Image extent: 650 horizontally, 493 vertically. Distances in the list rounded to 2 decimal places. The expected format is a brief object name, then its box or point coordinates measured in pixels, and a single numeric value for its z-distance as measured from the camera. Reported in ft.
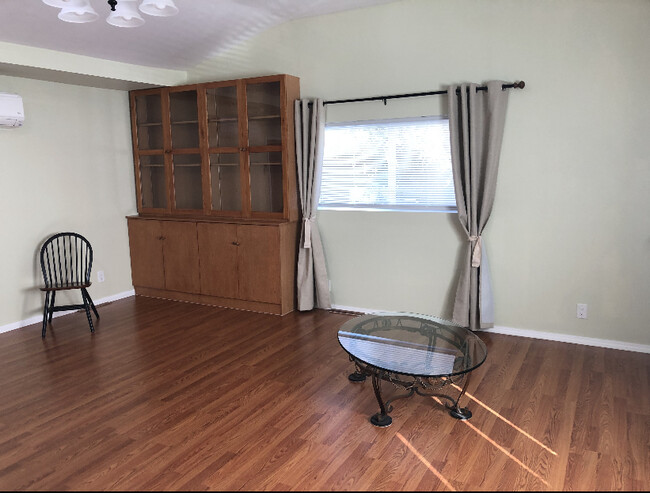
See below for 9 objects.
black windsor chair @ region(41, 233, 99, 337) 14.61
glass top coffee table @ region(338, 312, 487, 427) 8.98
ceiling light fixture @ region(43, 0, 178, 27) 9.01
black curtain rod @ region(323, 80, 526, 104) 12.66
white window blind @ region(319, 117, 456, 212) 14.16
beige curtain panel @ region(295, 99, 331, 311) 15.28
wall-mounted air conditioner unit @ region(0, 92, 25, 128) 13.78
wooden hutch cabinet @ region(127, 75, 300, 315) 15.66
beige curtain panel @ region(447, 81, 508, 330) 12.97
